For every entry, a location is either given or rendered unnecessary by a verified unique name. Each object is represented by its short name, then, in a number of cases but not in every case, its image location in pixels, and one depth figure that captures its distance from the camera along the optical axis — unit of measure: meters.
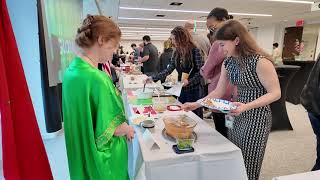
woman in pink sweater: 1.89
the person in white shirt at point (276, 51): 7.94
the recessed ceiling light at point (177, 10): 7.11
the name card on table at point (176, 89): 1.91
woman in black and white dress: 1.22
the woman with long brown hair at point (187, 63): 2.12
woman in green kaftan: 0.98
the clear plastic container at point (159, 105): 1.75
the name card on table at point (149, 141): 1.15
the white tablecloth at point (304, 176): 0.76
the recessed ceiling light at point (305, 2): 6.23
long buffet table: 1.05
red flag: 0.86
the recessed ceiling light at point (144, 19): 9.16
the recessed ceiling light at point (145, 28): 12.26
